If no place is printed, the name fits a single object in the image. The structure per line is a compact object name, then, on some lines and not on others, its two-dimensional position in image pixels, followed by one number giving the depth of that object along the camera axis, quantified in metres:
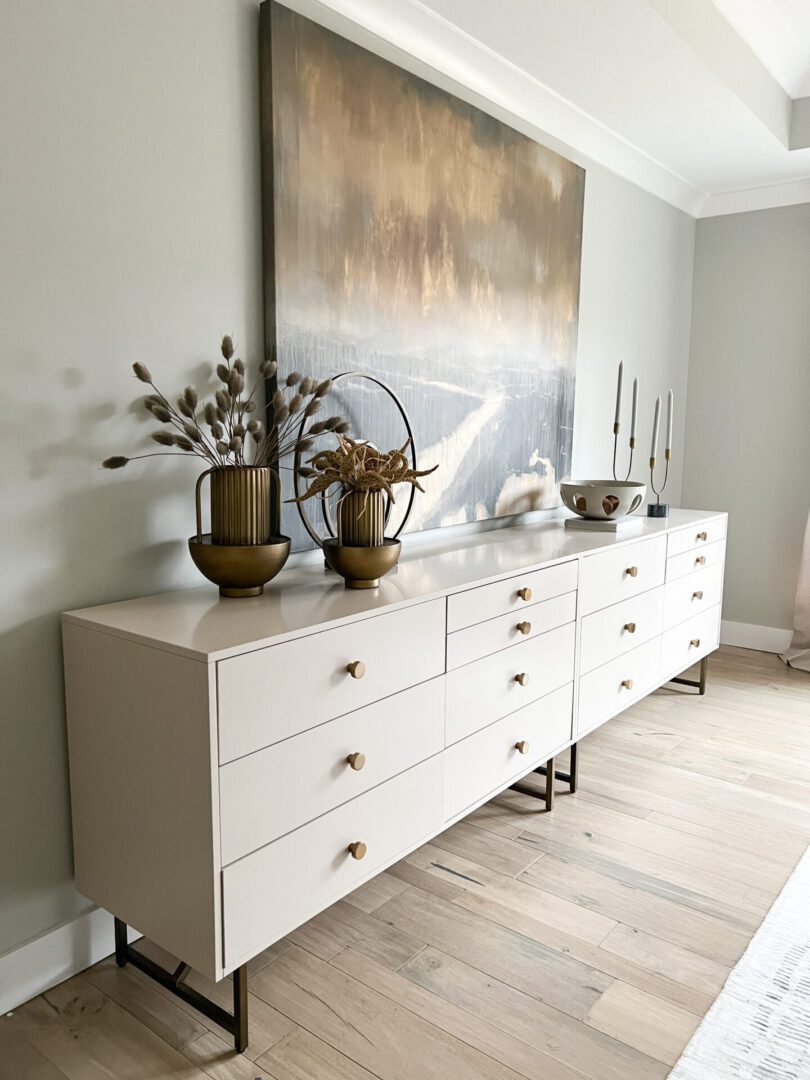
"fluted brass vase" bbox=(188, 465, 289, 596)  1.73
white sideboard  1.46
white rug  1.53
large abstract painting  2.03
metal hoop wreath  2.04
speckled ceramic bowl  2.93
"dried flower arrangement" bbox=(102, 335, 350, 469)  1.77
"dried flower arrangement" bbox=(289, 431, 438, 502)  1.86
